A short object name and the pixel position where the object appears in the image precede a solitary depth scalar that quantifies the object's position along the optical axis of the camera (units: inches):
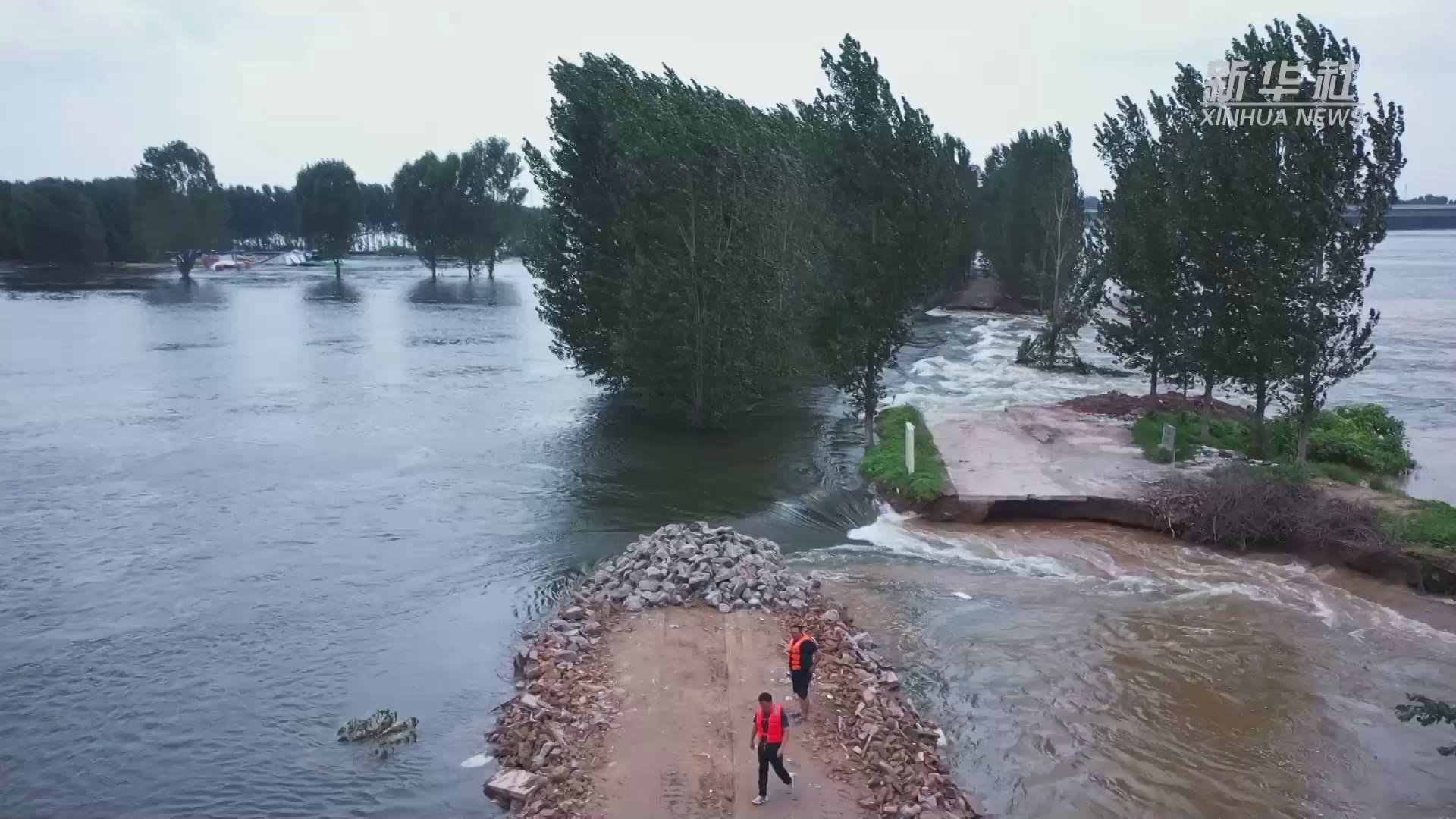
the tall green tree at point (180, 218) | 4515.3
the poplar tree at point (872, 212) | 1037.2
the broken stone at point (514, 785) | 472.0
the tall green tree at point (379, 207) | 6374.5
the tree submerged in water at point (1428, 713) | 438.3
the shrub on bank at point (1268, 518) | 773.3
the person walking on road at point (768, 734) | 444.5
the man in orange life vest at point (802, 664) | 516.7
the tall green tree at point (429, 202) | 4621.1
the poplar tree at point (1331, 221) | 847.7
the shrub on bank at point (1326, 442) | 987.9
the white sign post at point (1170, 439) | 969.5
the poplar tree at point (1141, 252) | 1125.1
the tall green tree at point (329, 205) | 4645.7
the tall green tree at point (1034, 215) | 2086.6
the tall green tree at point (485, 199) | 4662.9
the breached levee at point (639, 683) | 470.6
